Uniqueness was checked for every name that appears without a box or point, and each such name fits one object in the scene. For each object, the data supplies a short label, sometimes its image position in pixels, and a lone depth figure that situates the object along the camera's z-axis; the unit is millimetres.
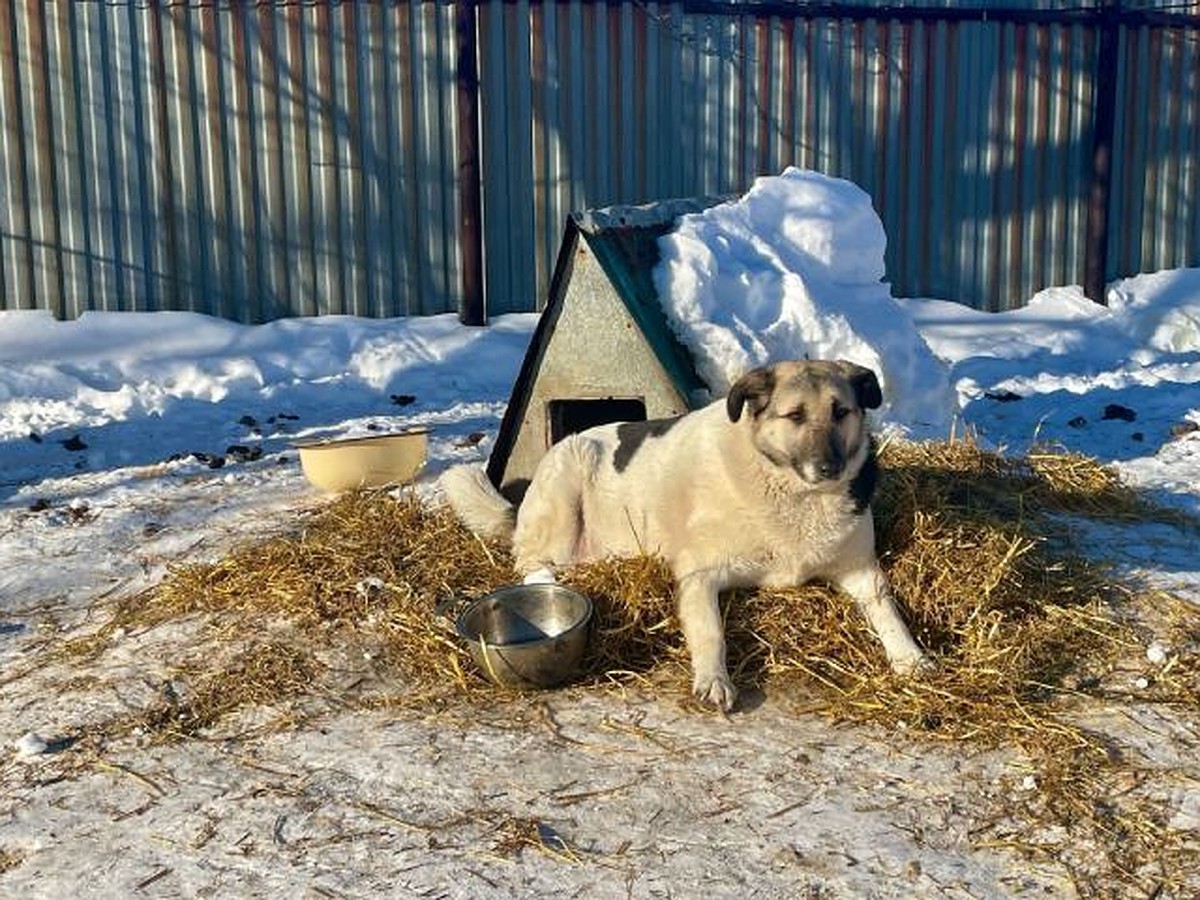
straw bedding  3848
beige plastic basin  6258
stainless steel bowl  4035
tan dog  4215
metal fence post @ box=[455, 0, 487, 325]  10086
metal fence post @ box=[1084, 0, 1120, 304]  11367
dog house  5824
